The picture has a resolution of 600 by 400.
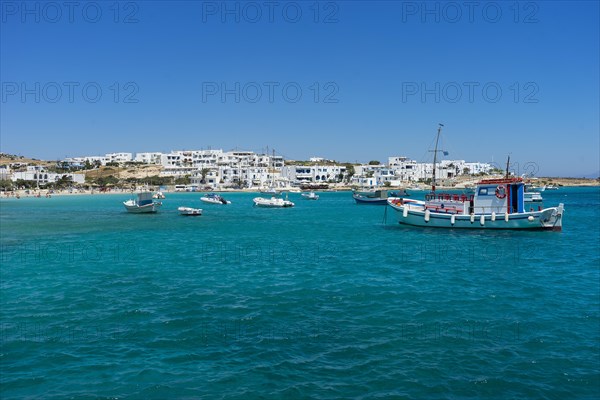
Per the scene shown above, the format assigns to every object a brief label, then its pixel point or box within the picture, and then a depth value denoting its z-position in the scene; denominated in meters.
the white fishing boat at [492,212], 42.00
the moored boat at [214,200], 96.25
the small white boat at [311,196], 112.19
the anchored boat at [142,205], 69.50
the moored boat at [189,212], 66.31
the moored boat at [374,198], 96.29
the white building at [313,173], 183.38
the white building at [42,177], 161.12
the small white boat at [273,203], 86.00
